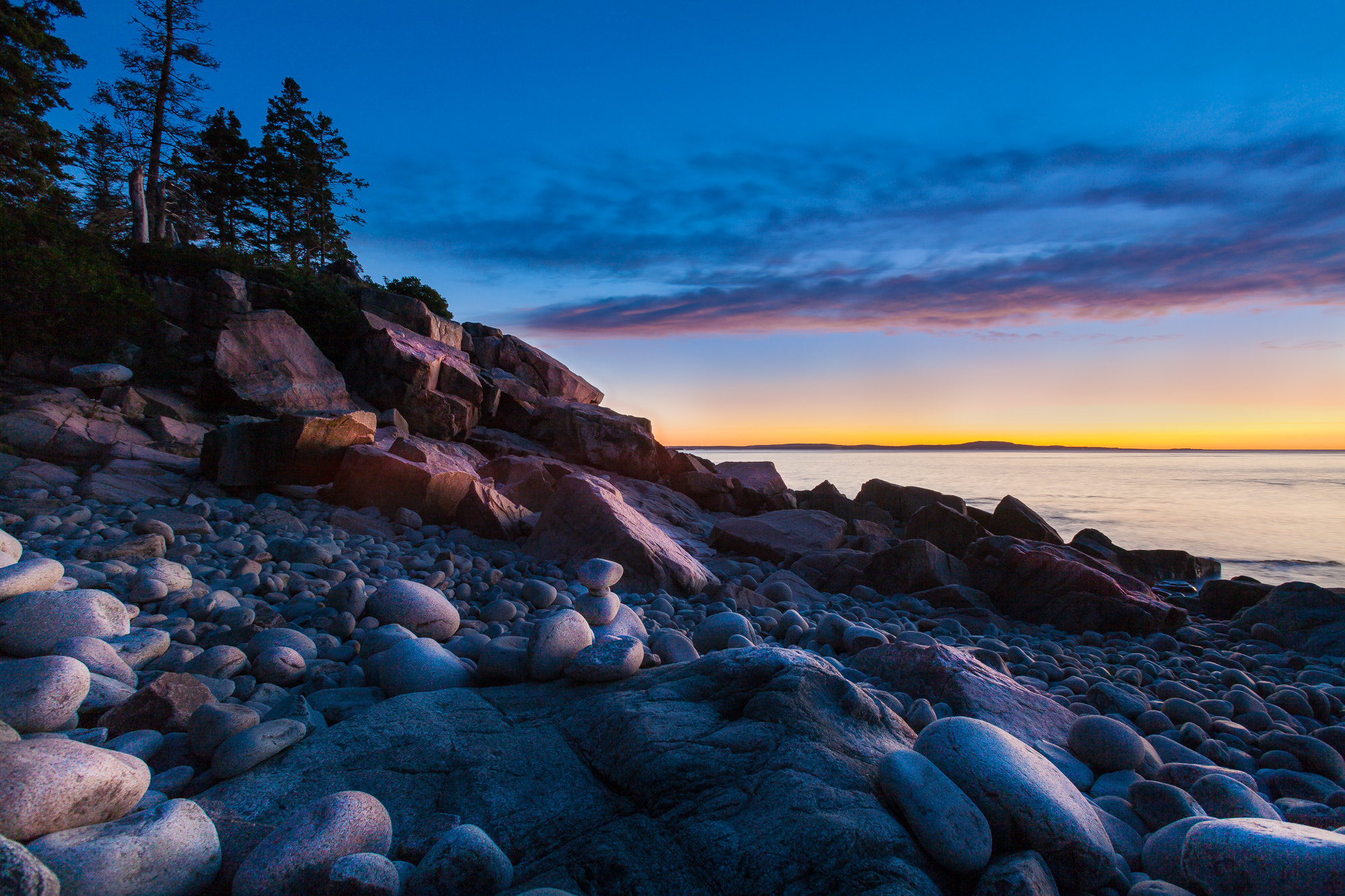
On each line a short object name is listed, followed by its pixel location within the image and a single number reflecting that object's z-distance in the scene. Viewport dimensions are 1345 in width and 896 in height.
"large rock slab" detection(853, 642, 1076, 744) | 3.77
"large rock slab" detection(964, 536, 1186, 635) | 7.90
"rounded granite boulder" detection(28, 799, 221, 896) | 1.71
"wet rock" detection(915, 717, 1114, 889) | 2.10
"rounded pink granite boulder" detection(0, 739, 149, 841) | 1.80
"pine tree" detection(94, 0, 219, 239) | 23.44
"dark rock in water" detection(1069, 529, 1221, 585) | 12.76
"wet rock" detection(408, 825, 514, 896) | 1.83
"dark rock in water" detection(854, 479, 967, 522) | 17.12
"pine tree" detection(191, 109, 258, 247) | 29.81
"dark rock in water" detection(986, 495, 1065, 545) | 12.85
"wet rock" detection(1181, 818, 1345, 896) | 1.81
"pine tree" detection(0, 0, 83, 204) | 19.84
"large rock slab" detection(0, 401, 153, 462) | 8.81
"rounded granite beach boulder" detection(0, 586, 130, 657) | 3.05
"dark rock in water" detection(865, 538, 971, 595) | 8.90
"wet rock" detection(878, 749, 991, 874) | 2.00
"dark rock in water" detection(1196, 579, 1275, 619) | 9.45
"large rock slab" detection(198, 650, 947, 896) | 1.96
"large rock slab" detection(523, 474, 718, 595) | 7.12
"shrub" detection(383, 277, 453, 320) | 24.84
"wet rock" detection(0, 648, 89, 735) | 2.49
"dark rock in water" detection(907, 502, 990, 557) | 11.71
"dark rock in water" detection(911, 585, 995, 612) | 8.37
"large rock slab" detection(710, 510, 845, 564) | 10.28
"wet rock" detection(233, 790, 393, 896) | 1.78
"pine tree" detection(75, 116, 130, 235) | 23.66
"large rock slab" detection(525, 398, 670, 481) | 16.53
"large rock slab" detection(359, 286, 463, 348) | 19.11
